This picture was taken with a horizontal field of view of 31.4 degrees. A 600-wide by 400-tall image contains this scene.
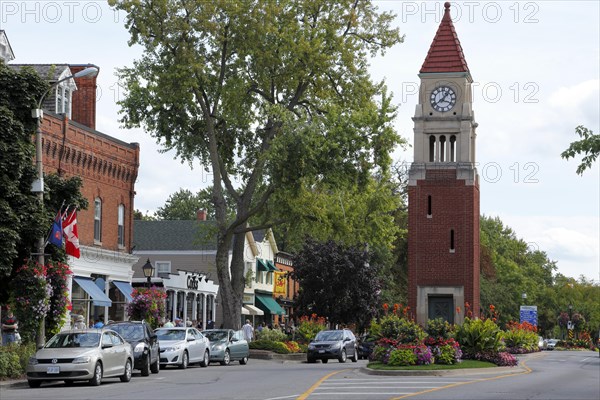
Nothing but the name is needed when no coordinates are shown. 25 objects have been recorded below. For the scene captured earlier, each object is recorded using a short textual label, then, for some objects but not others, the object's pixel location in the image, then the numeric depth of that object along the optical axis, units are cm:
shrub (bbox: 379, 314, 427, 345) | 3712
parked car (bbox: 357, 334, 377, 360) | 5328
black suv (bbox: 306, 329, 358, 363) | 4653
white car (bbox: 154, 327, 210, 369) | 3738
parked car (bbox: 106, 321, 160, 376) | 3228
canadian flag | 3312
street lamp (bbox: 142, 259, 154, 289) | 4391
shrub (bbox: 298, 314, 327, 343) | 5669
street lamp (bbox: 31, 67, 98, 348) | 3069
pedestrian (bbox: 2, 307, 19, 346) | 3300
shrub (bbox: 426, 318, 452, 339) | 3772
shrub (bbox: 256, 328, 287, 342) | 5253
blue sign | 9562
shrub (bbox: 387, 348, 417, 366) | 3556
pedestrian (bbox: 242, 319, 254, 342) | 5349
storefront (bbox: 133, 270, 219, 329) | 6251
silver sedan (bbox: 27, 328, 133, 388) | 2681
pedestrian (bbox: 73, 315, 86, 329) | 3794
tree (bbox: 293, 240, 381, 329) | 6981
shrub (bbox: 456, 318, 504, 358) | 4041
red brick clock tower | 7106
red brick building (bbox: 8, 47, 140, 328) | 4666
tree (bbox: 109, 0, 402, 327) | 4678
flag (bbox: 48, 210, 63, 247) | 3262
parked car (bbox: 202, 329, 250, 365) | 4244
